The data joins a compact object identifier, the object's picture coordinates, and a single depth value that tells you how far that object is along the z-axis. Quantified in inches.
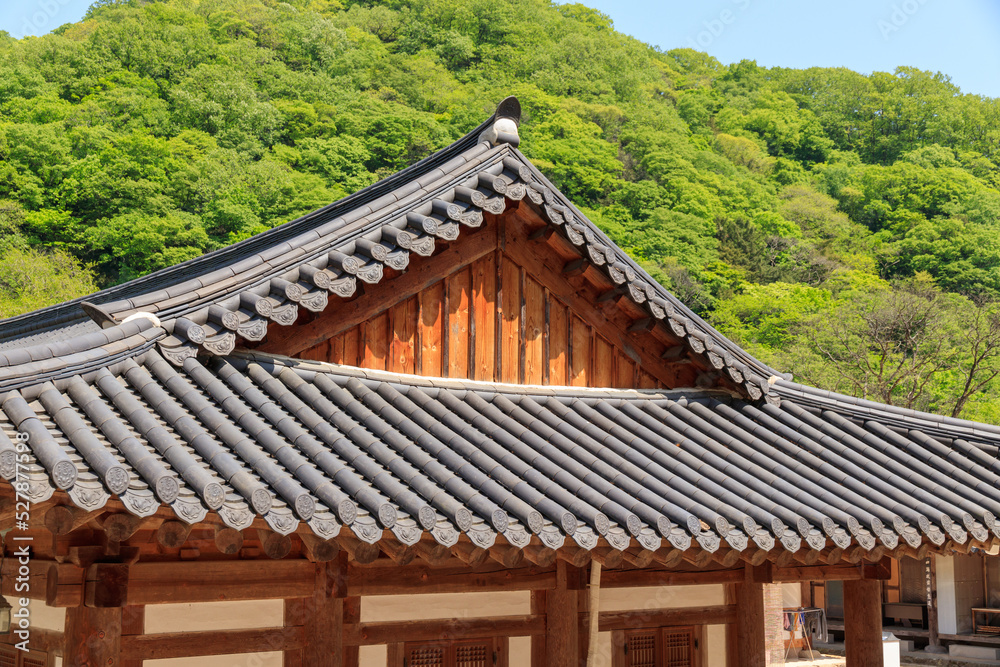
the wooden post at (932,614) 912.9
